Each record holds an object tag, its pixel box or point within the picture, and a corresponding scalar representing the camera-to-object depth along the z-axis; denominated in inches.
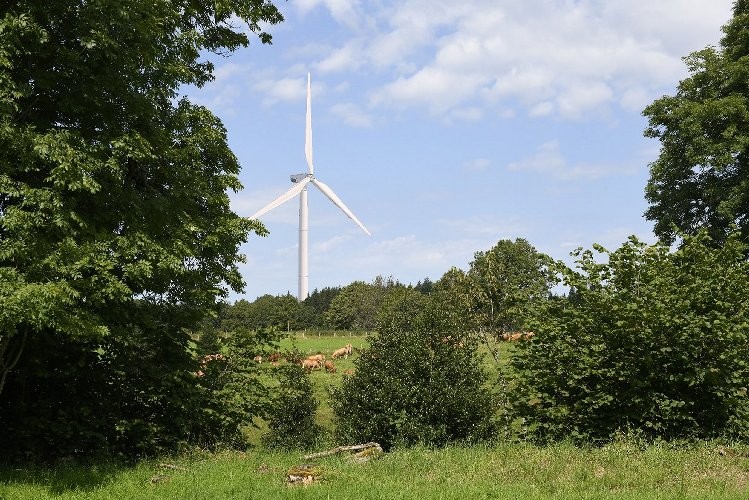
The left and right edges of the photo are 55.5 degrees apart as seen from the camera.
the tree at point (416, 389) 757.3
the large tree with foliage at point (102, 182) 488.1
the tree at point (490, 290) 1089.1
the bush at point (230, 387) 744.3
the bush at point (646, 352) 642.8
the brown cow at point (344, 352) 2205.1
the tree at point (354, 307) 5118.1
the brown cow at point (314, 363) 1892.8
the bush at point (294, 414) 897.5
